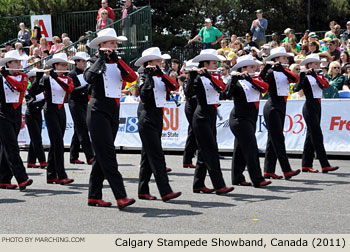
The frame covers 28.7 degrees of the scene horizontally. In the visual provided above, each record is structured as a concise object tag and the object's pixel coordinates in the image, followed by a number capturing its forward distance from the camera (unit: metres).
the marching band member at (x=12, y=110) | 10.53
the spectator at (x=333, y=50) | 17.73
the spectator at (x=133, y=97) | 17.08
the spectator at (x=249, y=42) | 20.90
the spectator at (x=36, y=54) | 21.20
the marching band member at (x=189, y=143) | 12.60
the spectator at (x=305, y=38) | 20.48
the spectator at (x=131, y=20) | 21.69
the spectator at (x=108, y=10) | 21.36
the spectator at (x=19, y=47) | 20.19
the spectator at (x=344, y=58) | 16.69
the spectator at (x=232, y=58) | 18.36
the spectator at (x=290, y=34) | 19.34
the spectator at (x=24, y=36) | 24.17
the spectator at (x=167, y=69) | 17.29
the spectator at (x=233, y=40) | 19.91
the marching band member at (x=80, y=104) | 12.77
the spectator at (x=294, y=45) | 19.41
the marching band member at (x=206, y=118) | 9.78
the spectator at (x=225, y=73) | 15.22
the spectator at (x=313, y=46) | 16.27
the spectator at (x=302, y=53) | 17.54
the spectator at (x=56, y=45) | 22.02
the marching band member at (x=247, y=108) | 10.42
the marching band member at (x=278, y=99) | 11.24
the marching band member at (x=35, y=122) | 13.23
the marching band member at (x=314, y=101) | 12.00
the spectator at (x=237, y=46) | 19.32
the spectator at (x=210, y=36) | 21.02
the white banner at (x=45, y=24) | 23.72
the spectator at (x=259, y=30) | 21.45
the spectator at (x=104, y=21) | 21.19
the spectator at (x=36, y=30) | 23.25
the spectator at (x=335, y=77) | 15.01
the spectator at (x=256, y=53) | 18.31
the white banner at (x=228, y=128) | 14.38
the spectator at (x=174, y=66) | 16.84
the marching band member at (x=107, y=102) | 8.70
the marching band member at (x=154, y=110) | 9.23
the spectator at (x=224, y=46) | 19.88
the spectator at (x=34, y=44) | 22.73
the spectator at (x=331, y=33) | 20.27
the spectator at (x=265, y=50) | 18.22
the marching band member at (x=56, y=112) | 11.33
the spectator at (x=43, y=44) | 22.11
